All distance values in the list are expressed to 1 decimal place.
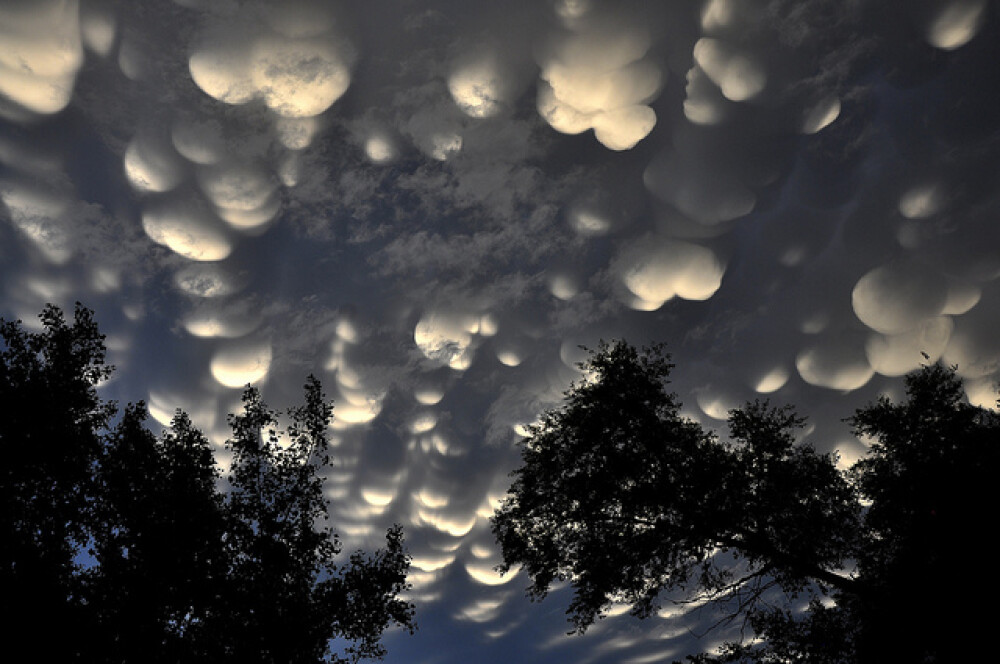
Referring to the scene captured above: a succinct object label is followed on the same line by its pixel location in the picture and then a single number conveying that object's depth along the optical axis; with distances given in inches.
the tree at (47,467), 519.8
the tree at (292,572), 657.0
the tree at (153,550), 588.1
